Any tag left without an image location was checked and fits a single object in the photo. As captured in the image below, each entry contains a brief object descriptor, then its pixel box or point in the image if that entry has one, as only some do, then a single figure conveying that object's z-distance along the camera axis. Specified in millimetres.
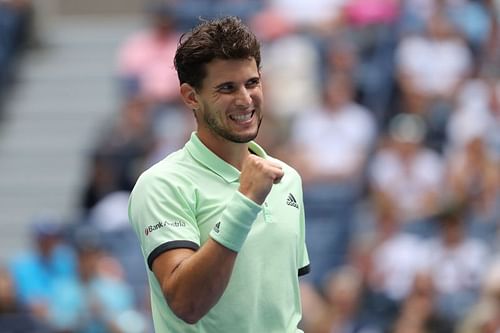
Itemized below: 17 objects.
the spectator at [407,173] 19875
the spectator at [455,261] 17437
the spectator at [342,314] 17531
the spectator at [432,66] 21656
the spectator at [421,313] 17000
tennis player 7359
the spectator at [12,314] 19172
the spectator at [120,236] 20031
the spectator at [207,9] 25391
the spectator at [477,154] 18922
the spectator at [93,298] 18250
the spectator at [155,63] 24094
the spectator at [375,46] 22437
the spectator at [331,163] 19922
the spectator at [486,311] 15906
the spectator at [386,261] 17859
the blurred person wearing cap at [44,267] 19969
